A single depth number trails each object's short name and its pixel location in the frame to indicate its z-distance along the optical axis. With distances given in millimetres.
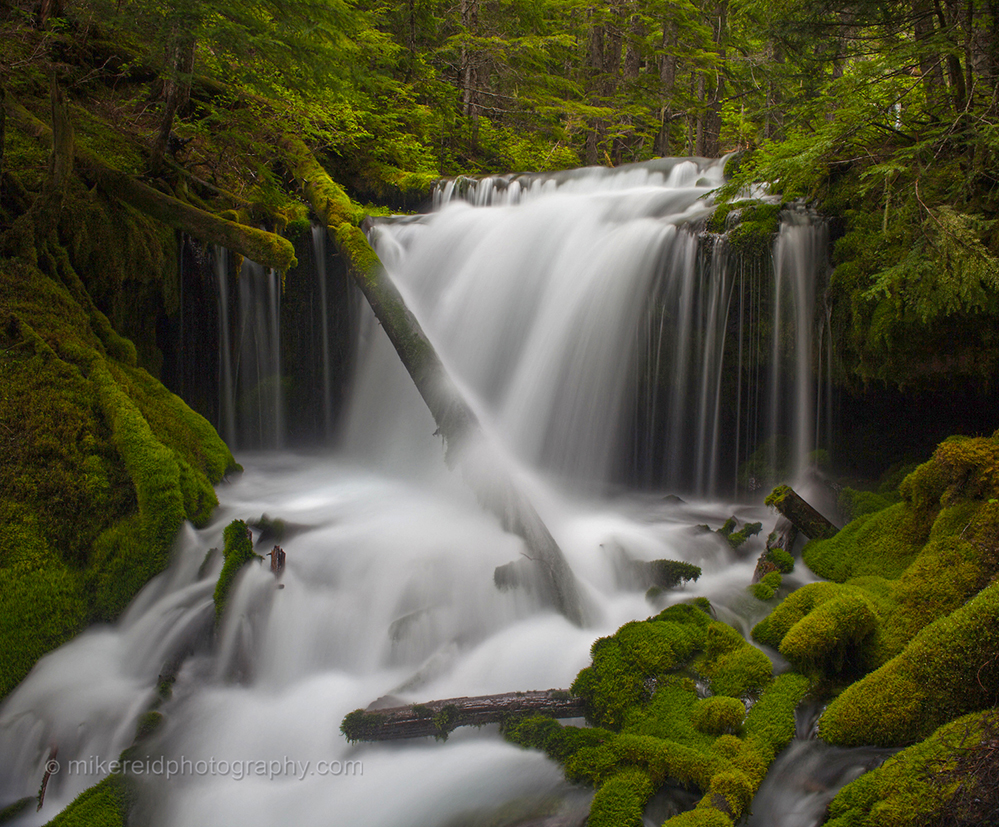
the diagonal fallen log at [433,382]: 4473
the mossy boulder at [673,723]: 2549
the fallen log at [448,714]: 3217
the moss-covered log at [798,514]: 4746
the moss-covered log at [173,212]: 6047
